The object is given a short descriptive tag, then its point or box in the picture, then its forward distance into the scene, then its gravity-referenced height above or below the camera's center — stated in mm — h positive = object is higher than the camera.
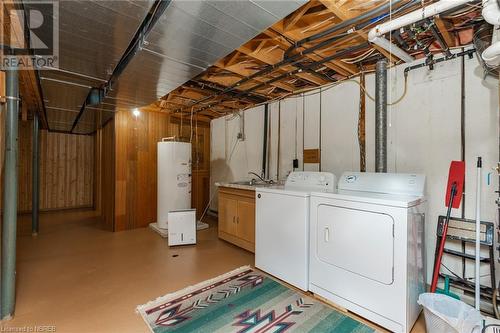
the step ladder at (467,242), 2076 -718
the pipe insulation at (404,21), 1558 +1100
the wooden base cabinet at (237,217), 3502 -805
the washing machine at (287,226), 2469 -684
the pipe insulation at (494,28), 1432 +912
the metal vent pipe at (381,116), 2695 +593
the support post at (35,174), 4434 -132
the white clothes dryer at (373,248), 1839 -709
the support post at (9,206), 2012 -339
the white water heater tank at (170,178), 4516 -216
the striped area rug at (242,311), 1961 -1342
